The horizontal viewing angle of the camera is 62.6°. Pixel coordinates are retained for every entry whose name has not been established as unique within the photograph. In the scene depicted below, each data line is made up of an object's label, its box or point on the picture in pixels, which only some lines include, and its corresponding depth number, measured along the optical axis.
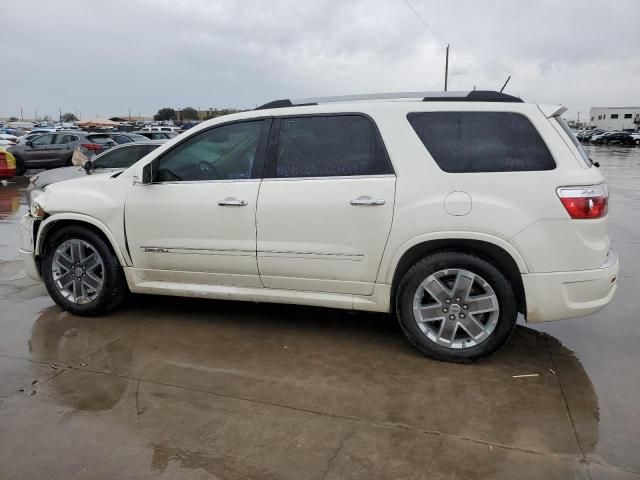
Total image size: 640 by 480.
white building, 101.89
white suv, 3.54
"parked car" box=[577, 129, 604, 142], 70.60
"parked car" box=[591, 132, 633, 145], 56.75
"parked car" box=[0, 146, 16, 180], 15.27
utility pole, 35.53
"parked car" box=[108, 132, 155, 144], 19.40
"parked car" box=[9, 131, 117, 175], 18.75
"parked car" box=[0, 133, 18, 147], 23.02
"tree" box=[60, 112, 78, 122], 135.65
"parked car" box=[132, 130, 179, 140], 20.16
